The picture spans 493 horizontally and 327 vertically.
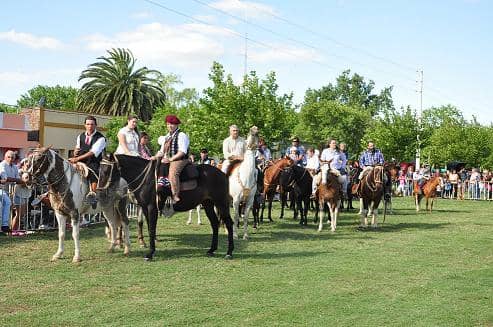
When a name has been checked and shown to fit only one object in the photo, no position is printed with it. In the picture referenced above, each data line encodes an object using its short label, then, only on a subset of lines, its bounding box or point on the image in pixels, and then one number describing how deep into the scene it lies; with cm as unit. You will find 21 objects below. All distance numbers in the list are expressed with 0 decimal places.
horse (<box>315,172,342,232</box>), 1602
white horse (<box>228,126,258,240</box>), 1405
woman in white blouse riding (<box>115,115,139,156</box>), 1180
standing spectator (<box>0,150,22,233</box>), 1417
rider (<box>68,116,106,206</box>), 1093
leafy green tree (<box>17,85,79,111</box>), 7850
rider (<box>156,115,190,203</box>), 1110
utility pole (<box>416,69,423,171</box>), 4325
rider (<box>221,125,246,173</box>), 1442
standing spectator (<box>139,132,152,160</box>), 1326
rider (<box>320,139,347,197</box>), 1594
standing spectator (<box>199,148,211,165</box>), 2059
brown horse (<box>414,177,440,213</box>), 2503
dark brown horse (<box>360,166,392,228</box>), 1711
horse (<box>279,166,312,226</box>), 1808
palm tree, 4984
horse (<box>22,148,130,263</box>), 1039
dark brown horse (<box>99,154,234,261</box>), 1084
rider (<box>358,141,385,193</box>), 1762
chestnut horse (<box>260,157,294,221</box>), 1748
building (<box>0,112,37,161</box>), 4097
